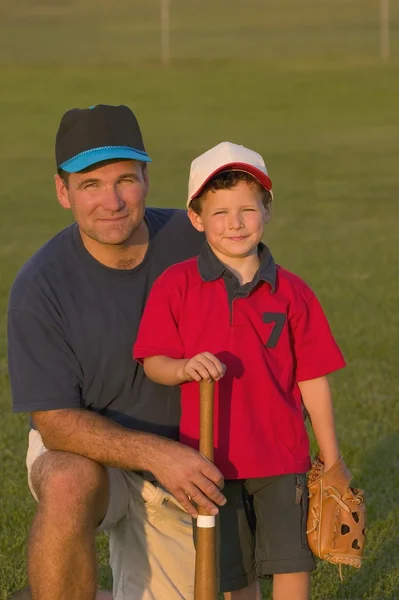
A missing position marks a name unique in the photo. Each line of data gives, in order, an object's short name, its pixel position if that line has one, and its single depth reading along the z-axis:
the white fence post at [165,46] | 33.34
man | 4.91
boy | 4.60
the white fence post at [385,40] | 32.48
